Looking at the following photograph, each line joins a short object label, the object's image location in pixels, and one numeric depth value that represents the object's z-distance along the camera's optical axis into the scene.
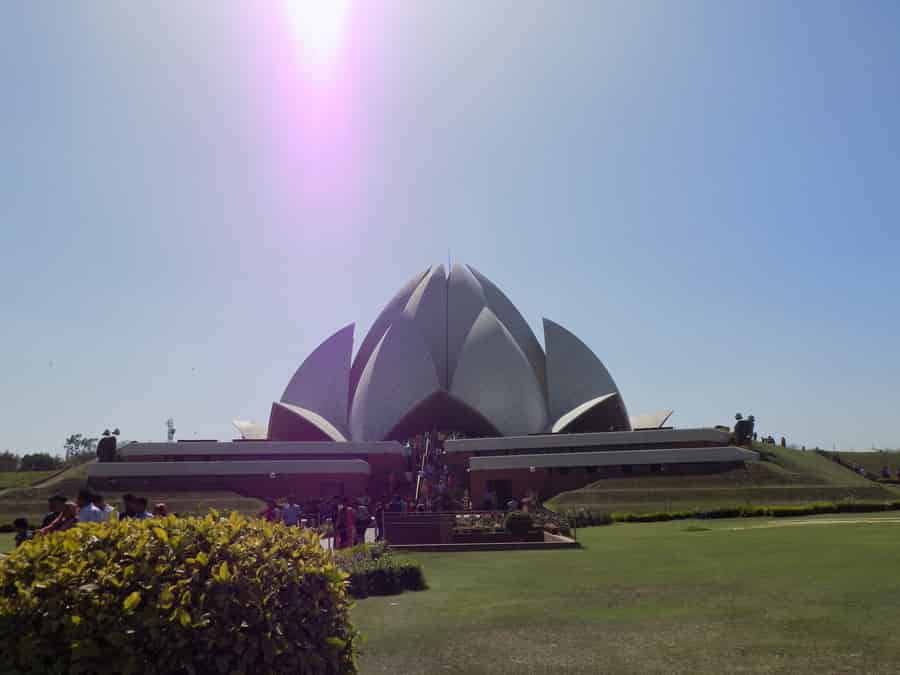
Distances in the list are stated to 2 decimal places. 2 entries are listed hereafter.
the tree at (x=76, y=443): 82.12
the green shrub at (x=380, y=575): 8.97
